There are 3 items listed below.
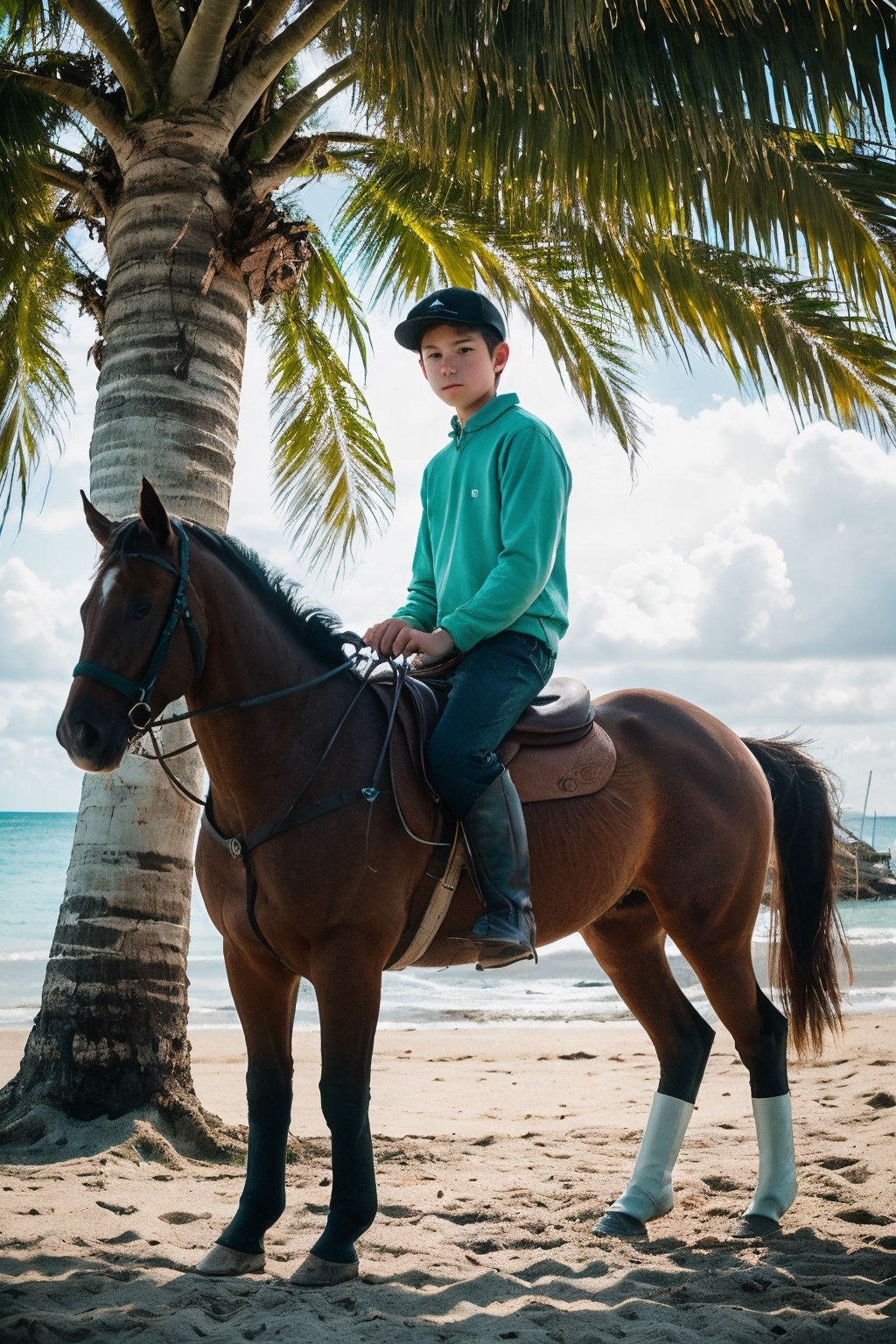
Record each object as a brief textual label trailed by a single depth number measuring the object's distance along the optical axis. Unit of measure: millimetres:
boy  3318
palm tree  4852
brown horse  3016
